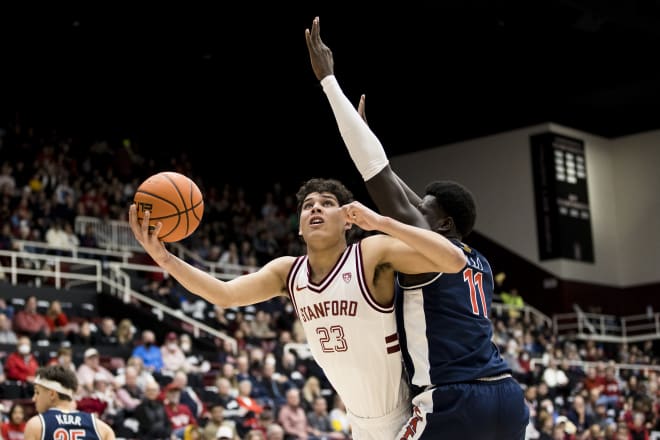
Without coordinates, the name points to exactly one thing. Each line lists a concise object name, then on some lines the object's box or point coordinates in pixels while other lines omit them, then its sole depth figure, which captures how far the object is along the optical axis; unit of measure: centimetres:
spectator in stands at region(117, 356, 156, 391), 1299
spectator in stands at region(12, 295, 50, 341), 1416
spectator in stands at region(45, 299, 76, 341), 1450
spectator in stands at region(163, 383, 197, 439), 1240
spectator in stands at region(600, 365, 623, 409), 1961
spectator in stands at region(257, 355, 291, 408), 1439
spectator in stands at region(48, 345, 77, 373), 1182
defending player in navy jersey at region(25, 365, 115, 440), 662
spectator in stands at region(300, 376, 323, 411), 1447
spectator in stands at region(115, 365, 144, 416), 1253
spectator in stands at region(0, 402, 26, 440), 1059
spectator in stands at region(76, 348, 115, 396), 1220
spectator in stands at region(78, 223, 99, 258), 1919
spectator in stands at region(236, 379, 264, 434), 1288
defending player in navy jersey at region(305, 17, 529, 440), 448
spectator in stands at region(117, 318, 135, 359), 1477
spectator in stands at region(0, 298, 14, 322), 1434
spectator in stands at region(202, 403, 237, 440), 1178
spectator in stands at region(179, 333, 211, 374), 1488
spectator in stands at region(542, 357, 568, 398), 1942
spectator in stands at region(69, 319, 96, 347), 1454
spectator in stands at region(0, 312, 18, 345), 1366
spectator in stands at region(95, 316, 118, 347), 1480
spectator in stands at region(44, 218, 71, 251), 1841
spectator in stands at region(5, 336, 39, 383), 1260
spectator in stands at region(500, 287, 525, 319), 2431
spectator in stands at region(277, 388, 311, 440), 1359
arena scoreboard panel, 2731
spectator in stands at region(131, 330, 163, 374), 1429
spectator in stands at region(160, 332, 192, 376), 1442
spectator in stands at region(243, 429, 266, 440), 1143
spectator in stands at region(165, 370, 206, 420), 1300
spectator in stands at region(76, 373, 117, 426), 1180
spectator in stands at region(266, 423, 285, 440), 1216
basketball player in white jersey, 469
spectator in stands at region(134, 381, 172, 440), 1202
